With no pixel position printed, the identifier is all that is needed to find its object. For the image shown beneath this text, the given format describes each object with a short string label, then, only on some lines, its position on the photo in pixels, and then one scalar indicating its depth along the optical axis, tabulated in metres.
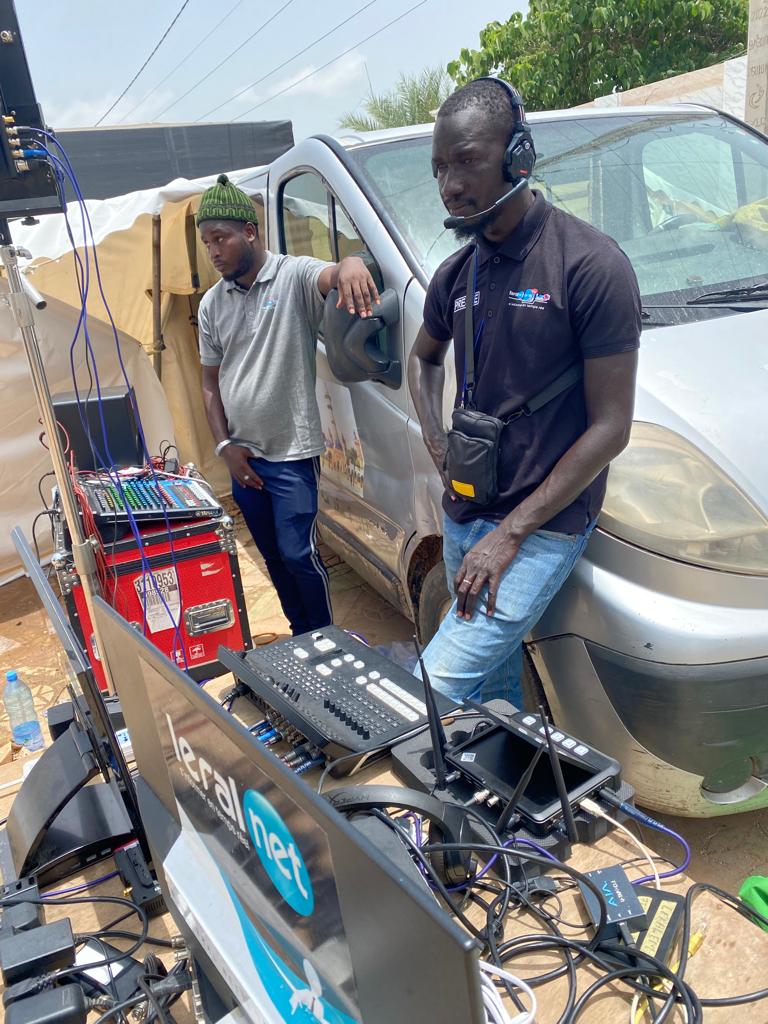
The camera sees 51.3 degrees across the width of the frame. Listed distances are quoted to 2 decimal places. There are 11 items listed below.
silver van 1.96
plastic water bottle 3.25
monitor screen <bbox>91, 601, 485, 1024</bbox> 0.63
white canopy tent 5.25
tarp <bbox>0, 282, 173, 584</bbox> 5.38
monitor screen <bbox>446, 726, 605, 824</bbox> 1.33
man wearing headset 1.88
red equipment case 3.37
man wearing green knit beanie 3.23
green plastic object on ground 1.57
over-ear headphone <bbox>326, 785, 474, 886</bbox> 1.22
